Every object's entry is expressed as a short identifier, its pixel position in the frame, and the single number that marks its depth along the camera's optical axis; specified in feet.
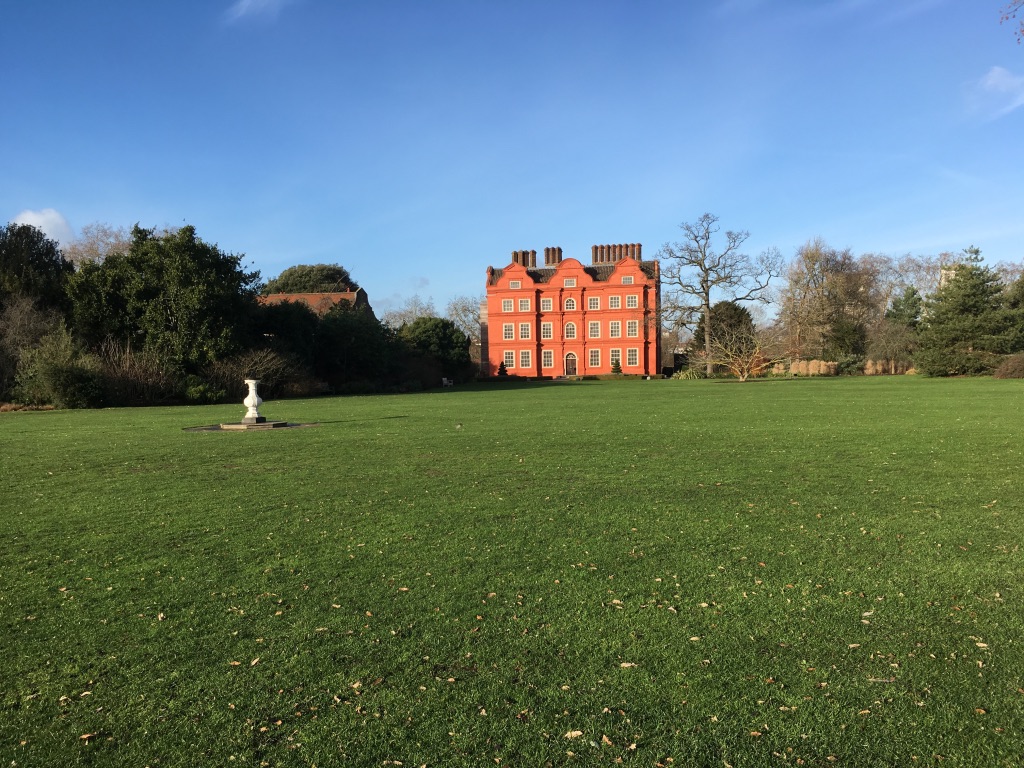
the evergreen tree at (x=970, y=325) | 151.23
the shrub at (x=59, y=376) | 89.92
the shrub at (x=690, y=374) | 180.86
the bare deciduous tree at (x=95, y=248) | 164.76
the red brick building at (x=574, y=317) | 206.59
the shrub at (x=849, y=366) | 201.98
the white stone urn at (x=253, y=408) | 59.62
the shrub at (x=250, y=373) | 106.22
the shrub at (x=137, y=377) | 97.09
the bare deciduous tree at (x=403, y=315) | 286.87
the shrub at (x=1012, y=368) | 137.28
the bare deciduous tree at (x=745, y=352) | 157.79
